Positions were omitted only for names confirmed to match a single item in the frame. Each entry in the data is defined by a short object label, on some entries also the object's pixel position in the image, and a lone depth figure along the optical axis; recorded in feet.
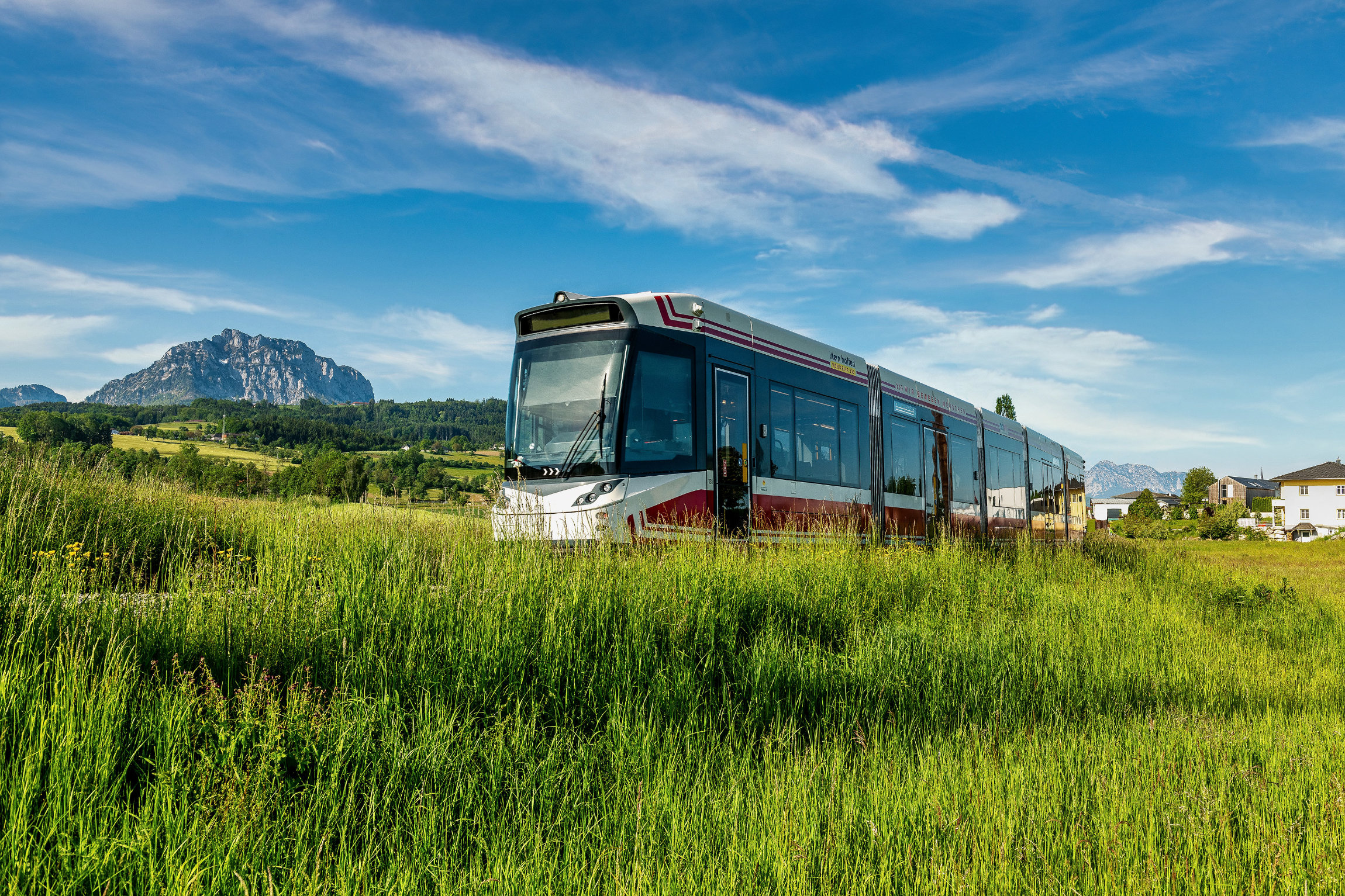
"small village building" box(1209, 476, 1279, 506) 576.20
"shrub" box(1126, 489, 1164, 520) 369.55
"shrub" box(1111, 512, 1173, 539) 241.14
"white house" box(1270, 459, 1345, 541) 349.82
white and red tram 29.81
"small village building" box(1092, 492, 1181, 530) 563.07
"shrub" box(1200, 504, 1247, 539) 242.78
